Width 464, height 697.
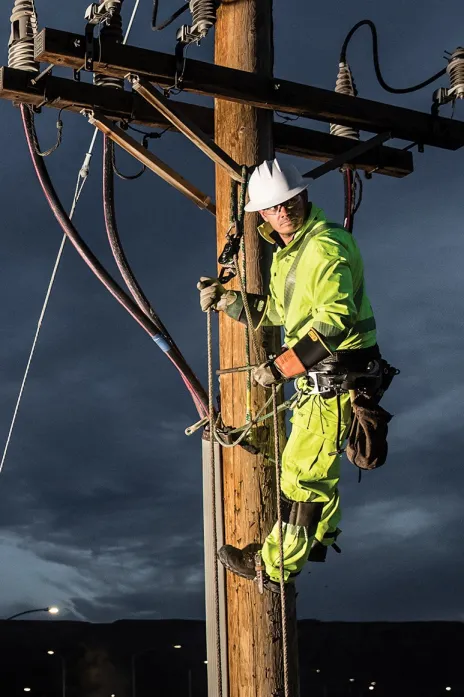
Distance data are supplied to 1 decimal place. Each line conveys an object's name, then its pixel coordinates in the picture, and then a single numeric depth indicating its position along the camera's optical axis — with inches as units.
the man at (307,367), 253.9
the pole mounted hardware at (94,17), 281.0
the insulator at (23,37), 307.7
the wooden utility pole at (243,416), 275.0
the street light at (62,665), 2178.9
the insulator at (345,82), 377.4
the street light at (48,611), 926.8
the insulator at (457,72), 355.6
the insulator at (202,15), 301.7
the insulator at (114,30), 292.7
